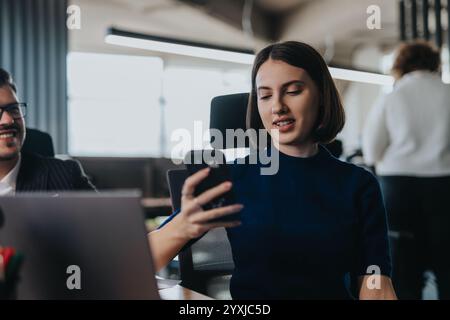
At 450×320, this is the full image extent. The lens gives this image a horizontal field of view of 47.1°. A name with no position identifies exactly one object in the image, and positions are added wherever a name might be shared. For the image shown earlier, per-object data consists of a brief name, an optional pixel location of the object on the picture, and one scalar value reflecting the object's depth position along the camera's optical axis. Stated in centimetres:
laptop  66
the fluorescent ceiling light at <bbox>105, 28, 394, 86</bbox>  237
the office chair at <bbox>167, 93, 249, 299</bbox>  141
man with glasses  156
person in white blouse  251
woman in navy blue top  113
